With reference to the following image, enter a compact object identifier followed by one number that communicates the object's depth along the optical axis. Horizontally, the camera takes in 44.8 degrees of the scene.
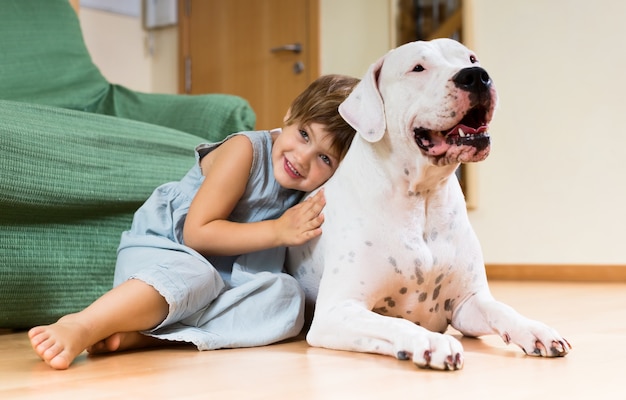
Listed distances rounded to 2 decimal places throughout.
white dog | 1.25
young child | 1.38
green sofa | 1.69
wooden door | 4.27
